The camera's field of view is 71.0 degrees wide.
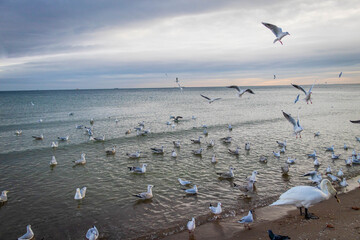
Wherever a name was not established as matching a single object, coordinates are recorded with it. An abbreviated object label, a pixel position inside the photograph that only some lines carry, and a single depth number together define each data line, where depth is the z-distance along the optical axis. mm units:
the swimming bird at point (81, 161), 16114
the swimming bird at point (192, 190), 11227
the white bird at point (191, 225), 8102
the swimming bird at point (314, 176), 12062
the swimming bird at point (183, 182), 12248
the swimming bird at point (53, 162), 16203
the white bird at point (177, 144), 19750
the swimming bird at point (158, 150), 18203
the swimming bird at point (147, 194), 10823
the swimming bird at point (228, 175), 13000
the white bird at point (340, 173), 12961
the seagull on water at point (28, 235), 8238
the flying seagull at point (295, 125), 12188
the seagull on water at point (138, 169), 14211
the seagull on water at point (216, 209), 9125
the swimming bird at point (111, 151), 18436
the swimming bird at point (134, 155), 17250
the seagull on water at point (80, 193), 11141
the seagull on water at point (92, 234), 7904
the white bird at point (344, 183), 11781
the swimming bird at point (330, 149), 17809
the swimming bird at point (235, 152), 17422
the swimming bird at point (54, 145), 20588
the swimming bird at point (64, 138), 22766
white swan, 7992
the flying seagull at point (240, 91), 13550
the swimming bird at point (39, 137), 23480
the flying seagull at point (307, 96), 12805
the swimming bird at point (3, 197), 11039
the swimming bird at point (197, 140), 21312
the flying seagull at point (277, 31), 10711
